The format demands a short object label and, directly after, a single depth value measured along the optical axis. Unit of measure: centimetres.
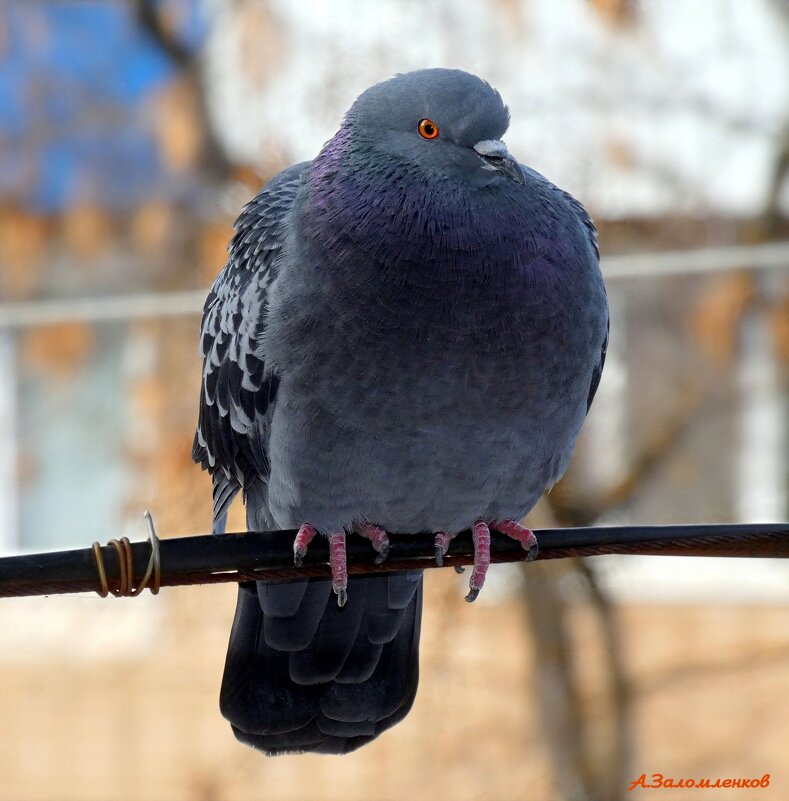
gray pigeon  434
